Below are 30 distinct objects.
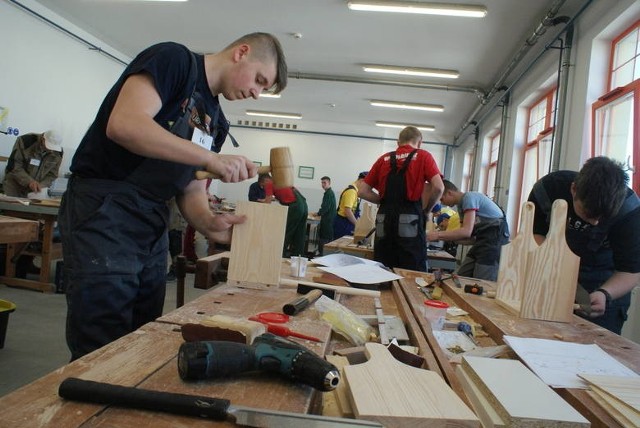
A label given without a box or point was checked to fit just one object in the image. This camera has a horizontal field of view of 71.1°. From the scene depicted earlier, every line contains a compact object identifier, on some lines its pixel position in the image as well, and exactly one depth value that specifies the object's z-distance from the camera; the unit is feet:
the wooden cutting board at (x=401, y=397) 2.08
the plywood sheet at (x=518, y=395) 2.10
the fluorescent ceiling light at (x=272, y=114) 39.32
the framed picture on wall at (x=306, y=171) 41.93
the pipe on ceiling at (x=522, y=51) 15.45
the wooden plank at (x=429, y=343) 2.88
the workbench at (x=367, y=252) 13.64
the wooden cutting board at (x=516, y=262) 5.32
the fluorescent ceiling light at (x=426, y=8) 16.35
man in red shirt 10.71
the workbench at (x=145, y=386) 1.88
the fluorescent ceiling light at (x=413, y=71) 24.02
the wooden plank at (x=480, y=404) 2.20
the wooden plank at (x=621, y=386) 2.44
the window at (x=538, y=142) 20.02
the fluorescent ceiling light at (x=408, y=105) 31.14
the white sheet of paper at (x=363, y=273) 5.88
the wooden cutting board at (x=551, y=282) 4.73
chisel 1.90
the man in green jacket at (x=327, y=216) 28.55
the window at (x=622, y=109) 12.81
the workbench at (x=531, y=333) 2.67
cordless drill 2.23
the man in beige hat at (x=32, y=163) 16.76
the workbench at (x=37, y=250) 13.30
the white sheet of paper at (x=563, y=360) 2.97
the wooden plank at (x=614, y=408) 2.29
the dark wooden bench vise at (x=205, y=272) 4.97
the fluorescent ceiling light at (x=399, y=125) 37.86
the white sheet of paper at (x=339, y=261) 6.99
